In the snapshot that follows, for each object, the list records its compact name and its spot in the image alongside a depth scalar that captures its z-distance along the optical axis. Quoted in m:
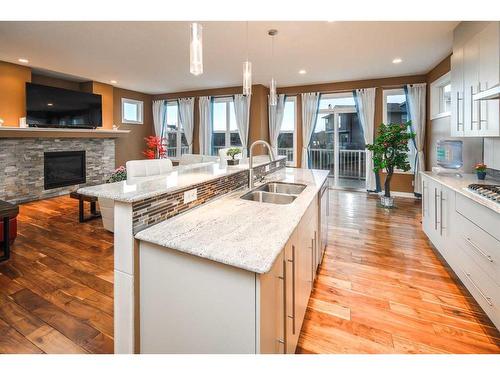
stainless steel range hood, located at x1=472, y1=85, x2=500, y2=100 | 1.80
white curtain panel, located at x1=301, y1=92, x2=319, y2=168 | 6.36
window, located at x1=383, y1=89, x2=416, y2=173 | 5.77
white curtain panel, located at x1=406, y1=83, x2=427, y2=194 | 5.48
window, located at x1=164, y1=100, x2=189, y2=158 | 7.81
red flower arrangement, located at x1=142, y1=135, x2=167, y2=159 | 7.07
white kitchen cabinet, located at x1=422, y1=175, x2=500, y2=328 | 1.76
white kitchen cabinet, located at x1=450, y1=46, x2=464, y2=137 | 3.00
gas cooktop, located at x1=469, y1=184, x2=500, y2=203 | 1.83
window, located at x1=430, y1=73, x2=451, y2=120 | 4.68
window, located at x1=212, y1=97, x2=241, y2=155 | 7.12
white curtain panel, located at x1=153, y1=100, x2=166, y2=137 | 7.81
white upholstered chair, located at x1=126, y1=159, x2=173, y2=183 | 3.16
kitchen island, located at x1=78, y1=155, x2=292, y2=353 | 1.25
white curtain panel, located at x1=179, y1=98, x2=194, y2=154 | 7.41
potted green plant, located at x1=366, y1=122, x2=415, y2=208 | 4.94
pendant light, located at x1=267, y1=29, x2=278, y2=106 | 3.20
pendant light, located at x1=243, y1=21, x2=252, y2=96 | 2.43
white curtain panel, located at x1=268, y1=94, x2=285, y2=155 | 6.63
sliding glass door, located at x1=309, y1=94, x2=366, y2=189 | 6.31
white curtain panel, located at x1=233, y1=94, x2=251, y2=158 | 6.66
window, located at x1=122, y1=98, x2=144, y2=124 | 7.27
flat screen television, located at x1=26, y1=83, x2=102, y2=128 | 5.08
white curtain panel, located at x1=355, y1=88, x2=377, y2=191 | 5.88
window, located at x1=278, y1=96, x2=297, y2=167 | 6.67
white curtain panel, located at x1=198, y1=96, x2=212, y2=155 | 7.20
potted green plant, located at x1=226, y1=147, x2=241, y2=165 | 2.61
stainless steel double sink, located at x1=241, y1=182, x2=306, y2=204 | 2.22
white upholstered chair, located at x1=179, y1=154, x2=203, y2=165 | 5.97
